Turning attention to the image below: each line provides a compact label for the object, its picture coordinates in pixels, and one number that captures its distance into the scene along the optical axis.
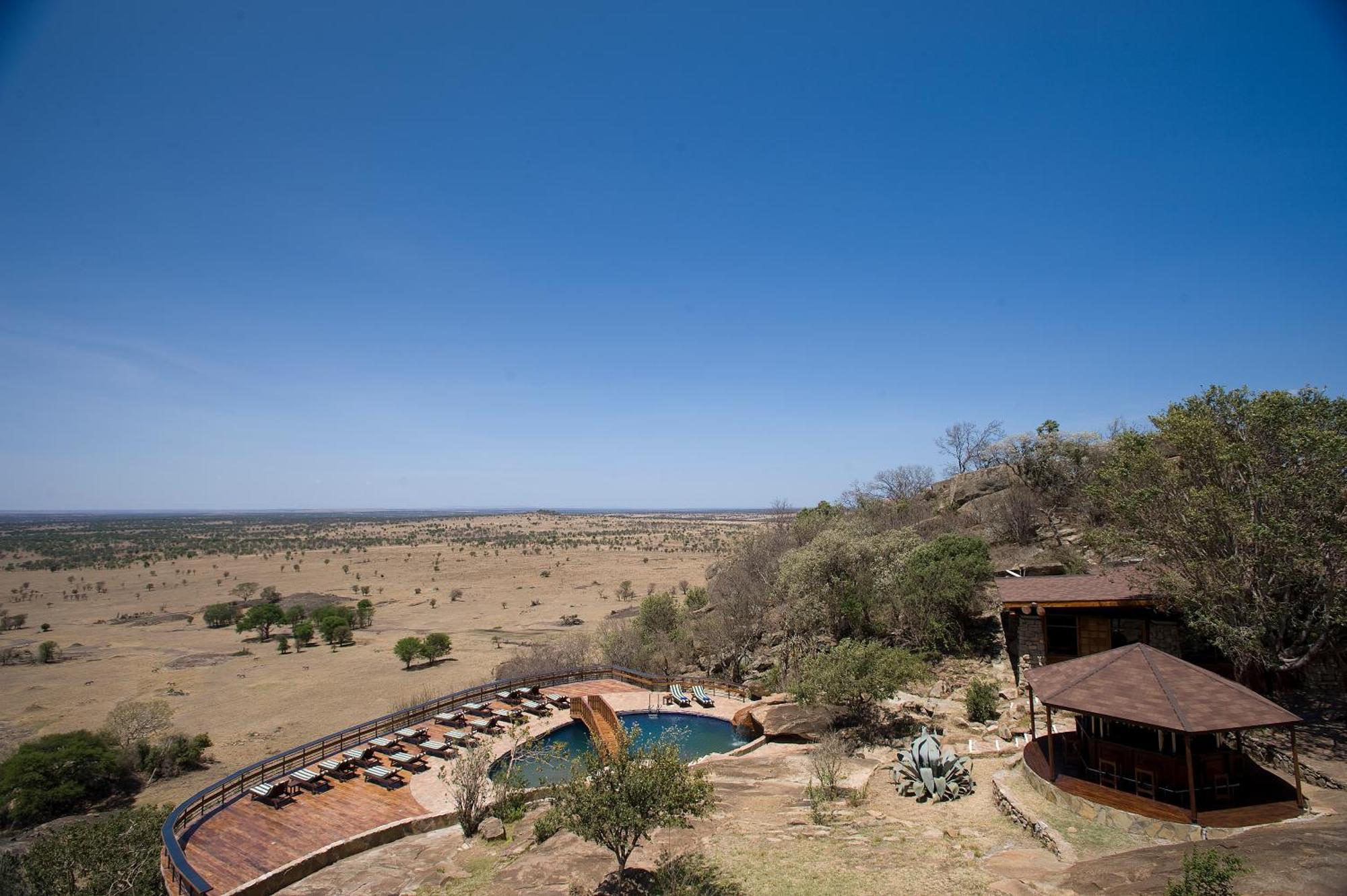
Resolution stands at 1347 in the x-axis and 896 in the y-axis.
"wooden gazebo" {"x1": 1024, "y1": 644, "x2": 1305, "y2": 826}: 12.93
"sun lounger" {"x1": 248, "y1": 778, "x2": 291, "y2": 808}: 19.52
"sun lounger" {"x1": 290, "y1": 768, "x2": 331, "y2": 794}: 20.58
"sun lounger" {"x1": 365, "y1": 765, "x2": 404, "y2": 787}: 20.89
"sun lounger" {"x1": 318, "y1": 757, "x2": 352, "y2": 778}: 21.47
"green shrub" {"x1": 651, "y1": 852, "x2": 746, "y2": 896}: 12.48
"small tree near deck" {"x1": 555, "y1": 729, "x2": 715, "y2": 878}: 12.09
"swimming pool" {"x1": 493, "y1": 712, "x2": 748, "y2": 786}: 22.83
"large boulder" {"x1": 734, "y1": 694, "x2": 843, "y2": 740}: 23.19
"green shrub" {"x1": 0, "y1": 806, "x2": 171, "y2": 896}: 13.69
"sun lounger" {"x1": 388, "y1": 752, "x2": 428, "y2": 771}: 22.23
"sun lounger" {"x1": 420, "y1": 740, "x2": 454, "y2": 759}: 23.34
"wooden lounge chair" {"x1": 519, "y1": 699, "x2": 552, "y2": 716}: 27.52
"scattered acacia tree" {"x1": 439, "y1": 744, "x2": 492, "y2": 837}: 17.39
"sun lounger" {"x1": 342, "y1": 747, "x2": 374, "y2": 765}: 22.28
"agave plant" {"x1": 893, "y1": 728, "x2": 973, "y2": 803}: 16.12
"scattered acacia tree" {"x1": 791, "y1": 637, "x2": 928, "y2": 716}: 21.52
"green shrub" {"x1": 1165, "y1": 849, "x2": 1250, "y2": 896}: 8.70
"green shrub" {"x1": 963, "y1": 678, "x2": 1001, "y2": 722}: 21.30
